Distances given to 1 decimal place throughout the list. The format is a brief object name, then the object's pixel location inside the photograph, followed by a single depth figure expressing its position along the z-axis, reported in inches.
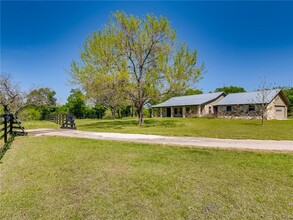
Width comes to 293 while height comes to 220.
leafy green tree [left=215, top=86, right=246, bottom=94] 2375.2
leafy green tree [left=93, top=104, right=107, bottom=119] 1925.2
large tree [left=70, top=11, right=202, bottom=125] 681.0
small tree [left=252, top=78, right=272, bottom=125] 954.5
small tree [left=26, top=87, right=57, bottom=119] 1358.3
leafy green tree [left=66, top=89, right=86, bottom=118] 1841.8
